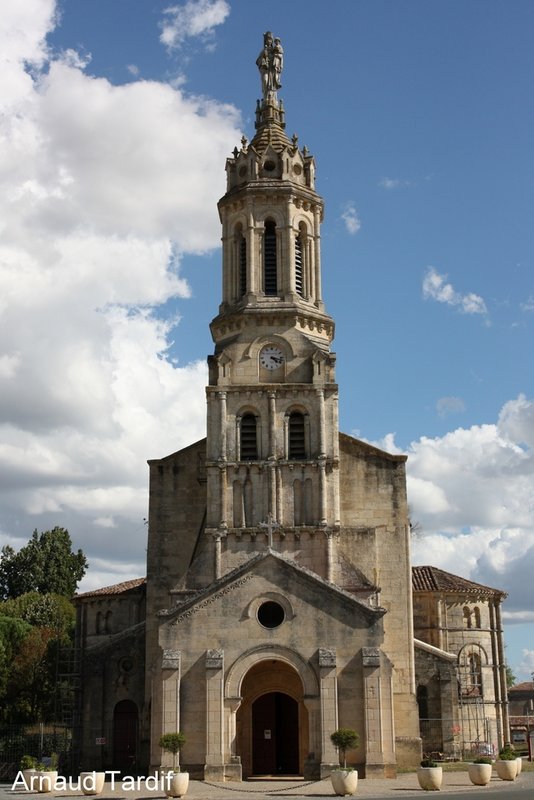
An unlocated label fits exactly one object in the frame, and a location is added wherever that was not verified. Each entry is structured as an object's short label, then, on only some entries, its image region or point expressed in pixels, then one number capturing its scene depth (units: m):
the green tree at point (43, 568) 83.50
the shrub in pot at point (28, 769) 34.66
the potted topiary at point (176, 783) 30.72
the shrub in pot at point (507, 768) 34.94
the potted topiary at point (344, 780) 30.88
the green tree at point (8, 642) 64.88
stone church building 36.53
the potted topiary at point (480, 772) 33.78
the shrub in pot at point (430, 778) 32.06
